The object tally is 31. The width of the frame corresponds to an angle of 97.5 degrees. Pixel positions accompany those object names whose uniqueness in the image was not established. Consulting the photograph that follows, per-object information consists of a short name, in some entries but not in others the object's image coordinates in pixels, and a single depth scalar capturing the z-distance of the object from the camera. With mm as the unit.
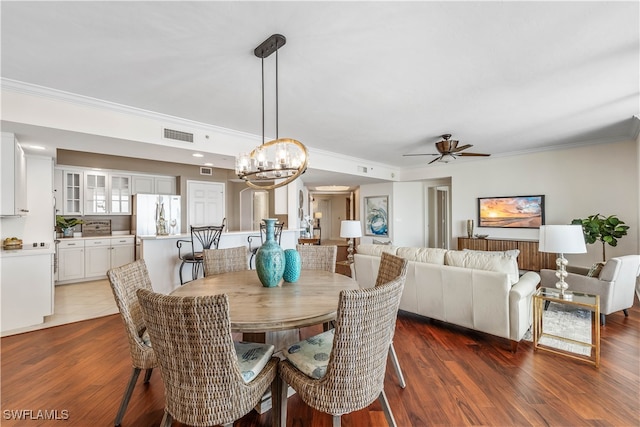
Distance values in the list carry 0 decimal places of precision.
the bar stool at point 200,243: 3936
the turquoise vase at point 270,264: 2072
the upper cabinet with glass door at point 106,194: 5699
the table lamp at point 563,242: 2674
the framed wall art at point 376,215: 7910
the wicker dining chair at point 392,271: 1942
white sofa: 2595
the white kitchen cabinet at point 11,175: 2918
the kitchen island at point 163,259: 3920
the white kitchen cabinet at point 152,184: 6133
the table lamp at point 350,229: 4547
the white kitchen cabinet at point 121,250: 5660
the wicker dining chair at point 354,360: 1271
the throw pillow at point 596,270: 3416
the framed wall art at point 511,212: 5562
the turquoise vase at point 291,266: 2238
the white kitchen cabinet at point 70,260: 5070
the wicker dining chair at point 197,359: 1150
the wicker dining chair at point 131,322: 1652
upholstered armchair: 3123
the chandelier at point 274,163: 2271
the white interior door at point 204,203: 6551
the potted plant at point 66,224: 5236
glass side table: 2416
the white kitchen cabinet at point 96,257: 5344
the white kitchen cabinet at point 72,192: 5430
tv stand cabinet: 5164
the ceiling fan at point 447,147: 4391
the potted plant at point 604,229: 4238
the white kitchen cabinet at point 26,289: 2957
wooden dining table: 1470
